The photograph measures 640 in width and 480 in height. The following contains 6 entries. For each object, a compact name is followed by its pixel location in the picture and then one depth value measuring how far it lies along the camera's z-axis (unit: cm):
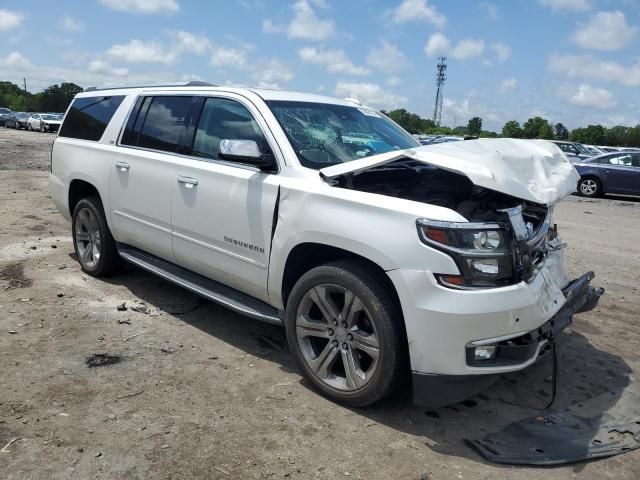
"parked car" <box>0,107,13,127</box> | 4847
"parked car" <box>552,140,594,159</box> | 2088
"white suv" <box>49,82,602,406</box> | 297
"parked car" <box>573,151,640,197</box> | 1655
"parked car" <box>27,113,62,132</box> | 4081
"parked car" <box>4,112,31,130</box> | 4436
